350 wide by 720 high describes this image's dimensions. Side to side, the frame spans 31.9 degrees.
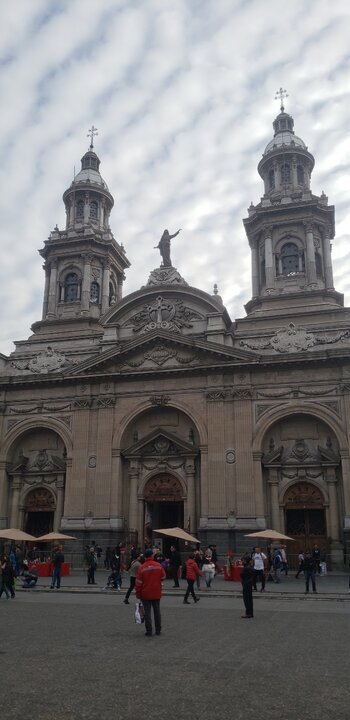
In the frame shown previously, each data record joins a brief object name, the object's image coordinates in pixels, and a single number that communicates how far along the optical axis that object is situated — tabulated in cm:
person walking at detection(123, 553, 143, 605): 1995
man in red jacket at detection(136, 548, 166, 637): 1342
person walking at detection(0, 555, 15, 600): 2191
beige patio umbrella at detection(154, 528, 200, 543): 2811
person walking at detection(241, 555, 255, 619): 1684
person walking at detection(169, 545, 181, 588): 2734
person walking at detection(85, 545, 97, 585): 2820
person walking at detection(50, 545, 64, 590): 2650
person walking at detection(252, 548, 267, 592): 2564
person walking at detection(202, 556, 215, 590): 2653
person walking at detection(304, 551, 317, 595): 2448
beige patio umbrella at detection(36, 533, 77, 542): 3216
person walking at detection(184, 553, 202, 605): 2061
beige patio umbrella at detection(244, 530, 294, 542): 3005
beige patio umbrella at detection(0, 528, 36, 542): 3066
